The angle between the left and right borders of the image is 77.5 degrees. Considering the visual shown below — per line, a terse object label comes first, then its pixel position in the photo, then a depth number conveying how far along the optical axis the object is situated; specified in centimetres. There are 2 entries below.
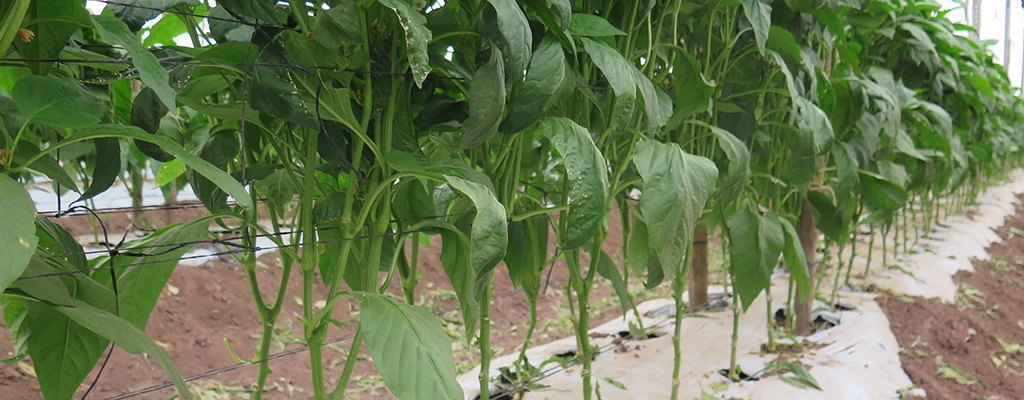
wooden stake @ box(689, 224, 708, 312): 226
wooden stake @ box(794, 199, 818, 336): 220
